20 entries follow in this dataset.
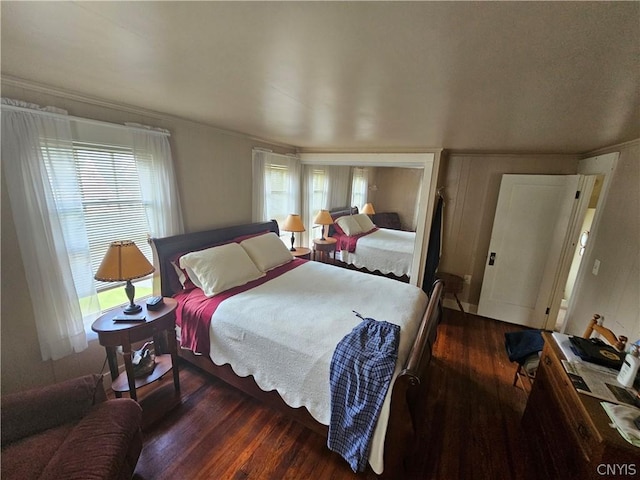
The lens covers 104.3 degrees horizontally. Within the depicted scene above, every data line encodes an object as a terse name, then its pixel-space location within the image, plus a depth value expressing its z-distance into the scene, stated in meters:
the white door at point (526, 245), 2.95
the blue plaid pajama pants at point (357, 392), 1.37
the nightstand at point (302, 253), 3.58
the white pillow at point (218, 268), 2.24
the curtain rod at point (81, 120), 1.45
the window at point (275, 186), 3.29
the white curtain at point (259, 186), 3.23
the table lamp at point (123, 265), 1.59
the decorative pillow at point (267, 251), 2.80
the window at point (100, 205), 1.70
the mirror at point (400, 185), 3.28
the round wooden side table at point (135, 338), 1.62
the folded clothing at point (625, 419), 0.97
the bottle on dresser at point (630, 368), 1.19
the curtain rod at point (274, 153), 3.22
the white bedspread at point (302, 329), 1.56
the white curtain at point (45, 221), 1.48
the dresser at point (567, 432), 0.97
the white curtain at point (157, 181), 2.11
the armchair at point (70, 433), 1.05
